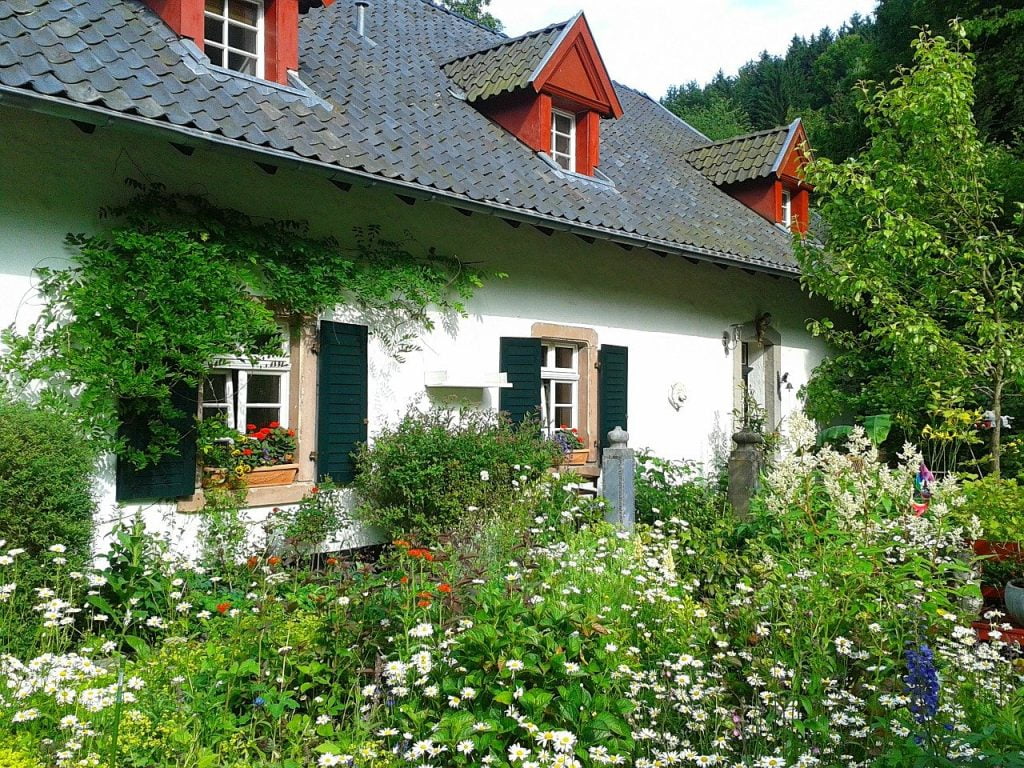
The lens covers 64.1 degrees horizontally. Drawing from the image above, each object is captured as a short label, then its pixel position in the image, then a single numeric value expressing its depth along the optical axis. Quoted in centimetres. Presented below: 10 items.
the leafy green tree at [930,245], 783
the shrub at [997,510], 539
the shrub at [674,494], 768
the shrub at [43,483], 438
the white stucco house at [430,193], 524
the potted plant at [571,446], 841
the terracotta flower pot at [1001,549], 558
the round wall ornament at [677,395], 995
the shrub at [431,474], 640
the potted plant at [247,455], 571
